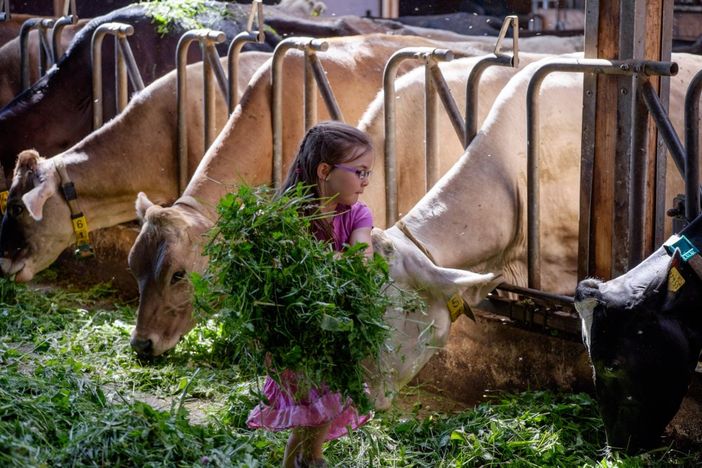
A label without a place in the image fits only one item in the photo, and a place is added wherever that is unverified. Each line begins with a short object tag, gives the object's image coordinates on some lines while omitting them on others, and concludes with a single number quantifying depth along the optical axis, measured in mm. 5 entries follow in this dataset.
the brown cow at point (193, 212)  5914
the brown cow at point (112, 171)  7406
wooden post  4906
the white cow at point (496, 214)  4203
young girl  3854
